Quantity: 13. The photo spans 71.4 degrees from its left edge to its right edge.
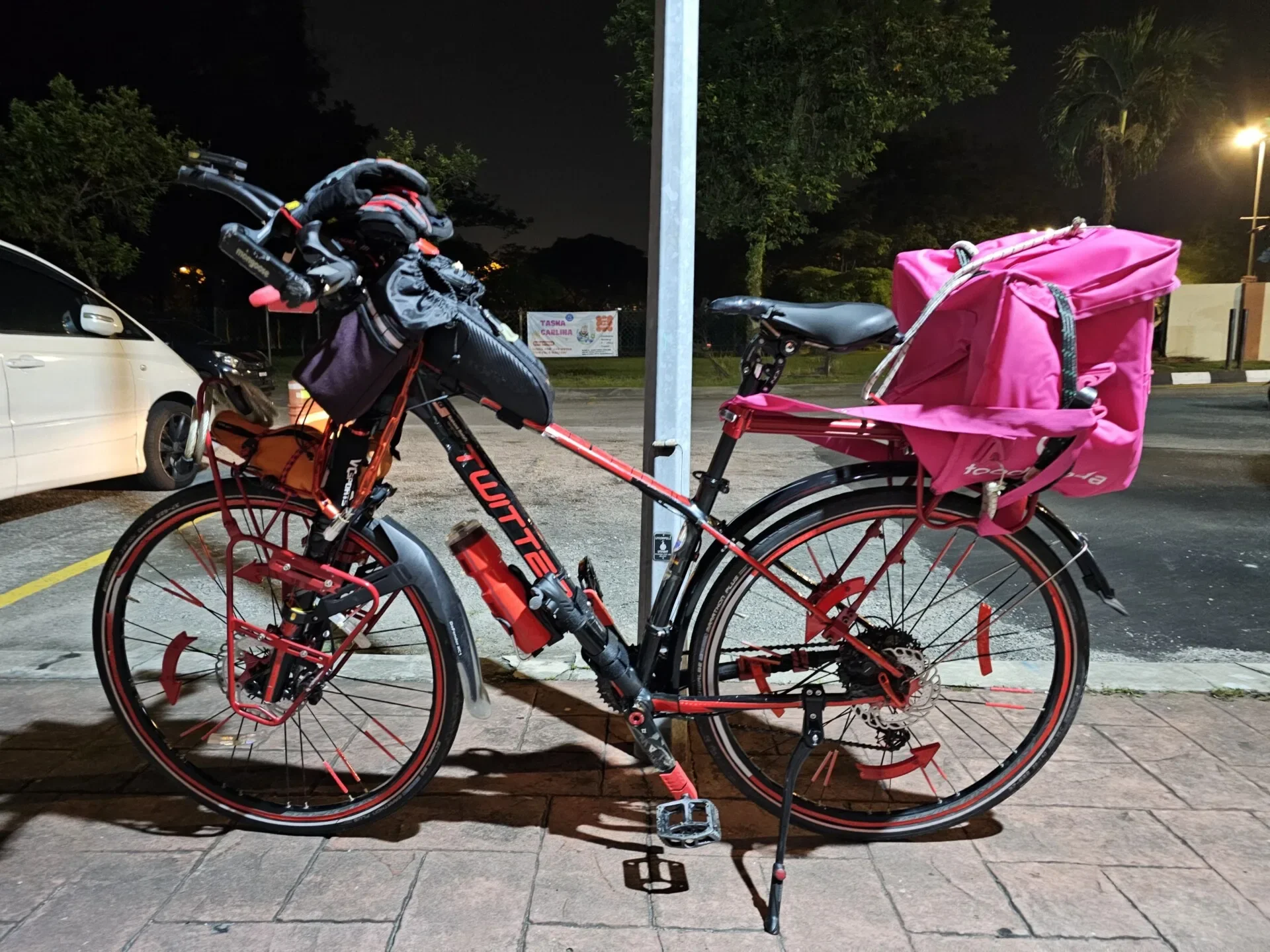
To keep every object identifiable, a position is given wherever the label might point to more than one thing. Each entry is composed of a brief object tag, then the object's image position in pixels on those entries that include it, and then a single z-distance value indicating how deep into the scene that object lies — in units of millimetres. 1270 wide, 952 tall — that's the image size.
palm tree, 25031
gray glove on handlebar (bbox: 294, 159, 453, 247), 1933
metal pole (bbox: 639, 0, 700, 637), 2604
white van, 5055
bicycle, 2229
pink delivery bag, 1895
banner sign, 20219
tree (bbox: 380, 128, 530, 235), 22125
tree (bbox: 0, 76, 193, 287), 17484
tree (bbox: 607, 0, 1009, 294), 18203
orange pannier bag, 2223
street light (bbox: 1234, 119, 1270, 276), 20406
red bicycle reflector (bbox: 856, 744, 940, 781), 2471
